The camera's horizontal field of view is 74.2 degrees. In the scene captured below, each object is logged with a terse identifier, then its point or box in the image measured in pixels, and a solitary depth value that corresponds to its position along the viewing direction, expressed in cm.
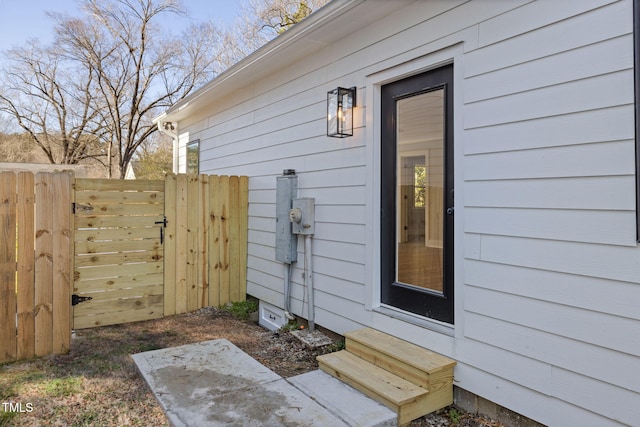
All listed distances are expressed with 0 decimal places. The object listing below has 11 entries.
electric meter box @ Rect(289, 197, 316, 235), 400
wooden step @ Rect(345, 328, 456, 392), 257
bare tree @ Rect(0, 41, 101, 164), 1745
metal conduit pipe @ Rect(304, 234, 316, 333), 404
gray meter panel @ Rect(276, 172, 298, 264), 428
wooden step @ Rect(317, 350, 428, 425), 244
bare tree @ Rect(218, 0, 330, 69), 1200
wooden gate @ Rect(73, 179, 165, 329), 413
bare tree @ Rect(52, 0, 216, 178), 1609
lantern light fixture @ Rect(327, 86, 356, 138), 357
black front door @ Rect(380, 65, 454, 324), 283
